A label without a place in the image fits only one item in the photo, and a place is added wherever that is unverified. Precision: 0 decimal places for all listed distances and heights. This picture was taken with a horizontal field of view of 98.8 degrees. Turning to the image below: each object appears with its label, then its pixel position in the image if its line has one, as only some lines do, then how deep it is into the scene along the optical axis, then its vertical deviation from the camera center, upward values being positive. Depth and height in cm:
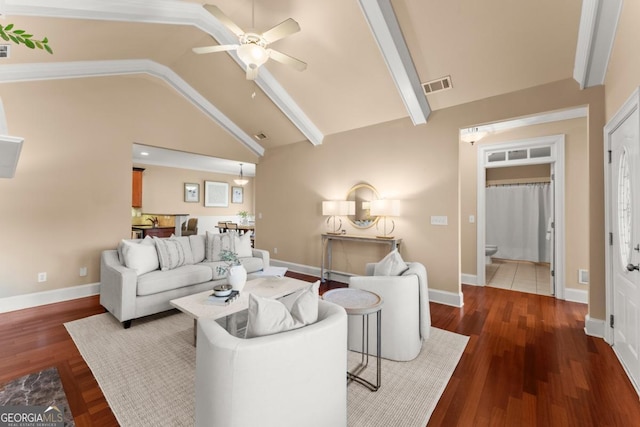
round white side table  189 -62
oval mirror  454 +25
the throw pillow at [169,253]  337 -47
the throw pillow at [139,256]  313 -47
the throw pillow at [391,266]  258 -47
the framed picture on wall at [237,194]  950 +78
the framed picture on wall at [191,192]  812 +72
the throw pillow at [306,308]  146 -49
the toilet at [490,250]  587 -68
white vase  258 -57
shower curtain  630 -4
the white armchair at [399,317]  235 -86
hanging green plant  71 +48
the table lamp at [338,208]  462 +16
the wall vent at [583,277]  383 -81
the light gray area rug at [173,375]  174 -123
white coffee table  220 -75
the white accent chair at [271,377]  119 -74
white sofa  288 -77
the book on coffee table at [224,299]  239 -73
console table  413 -38
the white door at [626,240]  204 -17
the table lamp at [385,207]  403 +16
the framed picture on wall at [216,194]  868 +72
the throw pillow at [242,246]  425 -46
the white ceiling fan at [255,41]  236 +161
